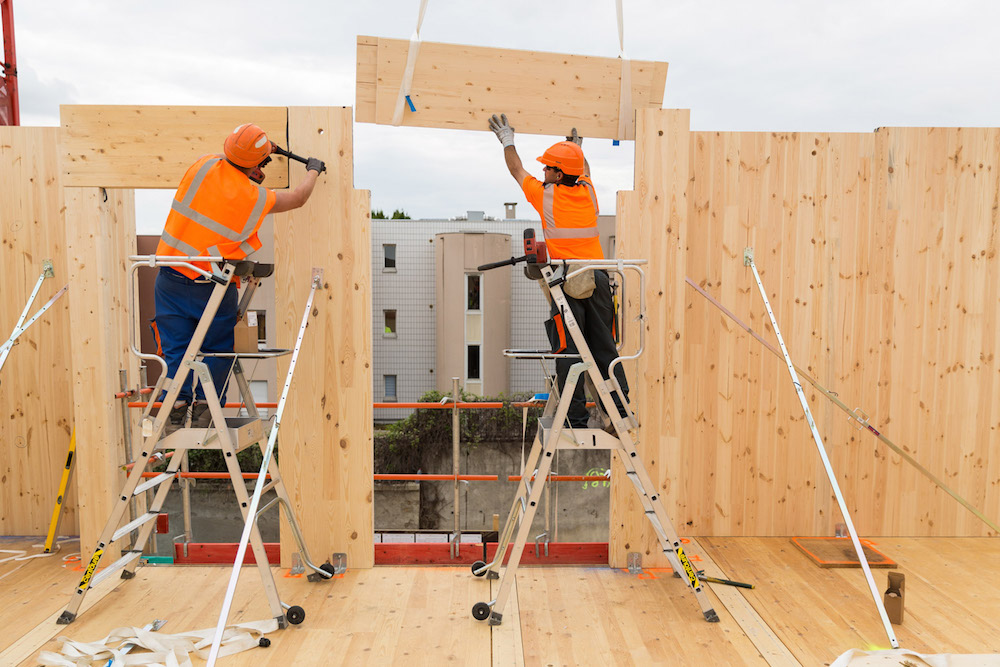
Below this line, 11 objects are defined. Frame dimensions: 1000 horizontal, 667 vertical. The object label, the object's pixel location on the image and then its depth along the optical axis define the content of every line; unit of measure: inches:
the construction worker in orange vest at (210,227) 121.0
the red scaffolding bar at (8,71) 288.0
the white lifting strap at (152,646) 109.7
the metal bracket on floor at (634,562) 148.3
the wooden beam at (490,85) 142.9
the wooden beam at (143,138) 141.1
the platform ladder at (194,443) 115.3
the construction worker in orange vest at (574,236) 127.6
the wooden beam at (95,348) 142.7
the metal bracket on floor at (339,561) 146.1
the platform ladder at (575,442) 114.7
